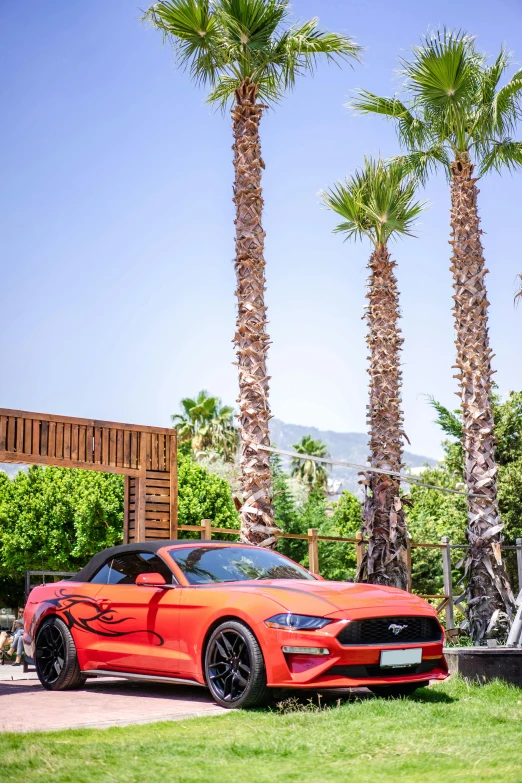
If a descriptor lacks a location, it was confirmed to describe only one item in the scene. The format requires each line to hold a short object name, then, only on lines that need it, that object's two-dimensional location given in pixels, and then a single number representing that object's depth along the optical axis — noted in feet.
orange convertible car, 23.76
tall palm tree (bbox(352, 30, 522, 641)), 51.52
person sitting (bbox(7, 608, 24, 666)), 44.96
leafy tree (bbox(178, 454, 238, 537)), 144.25
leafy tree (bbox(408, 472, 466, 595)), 113.60
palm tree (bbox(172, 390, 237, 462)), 198.90
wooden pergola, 43.27
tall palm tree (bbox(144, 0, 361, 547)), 44.21
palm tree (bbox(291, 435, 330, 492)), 234.17
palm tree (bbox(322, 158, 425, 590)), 52.95
